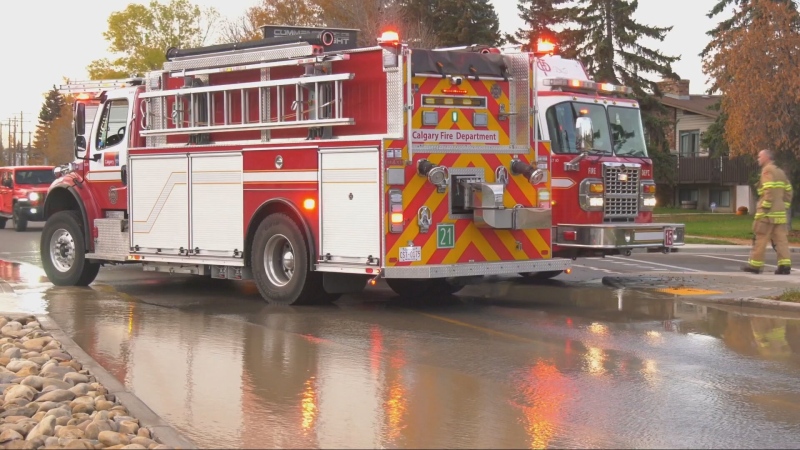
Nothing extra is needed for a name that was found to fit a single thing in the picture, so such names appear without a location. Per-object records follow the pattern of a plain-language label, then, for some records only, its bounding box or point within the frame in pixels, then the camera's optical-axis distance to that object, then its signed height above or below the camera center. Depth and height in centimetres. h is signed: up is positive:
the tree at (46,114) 11032 +1020
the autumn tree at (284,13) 4547 +814
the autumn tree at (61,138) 7500 +462
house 4662 +128
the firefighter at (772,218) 1538 -31
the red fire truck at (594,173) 1409 +34
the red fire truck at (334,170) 1162 +34
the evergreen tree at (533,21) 5134 +891
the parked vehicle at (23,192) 3281 +26
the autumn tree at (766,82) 3069 +337
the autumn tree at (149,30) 5806 +944
